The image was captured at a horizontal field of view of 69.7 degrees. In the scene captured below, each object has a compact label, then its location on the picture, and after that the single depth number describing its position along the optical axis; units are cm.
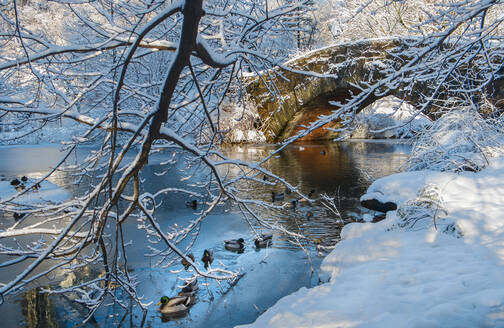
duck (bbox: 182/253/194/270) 481
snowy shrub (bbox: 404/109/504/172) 600
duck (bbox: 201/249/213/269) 502
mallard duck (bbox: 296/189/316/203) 821
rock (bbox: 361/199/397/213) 646
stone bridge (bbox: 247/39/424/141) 1359
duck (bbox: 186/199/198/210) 797
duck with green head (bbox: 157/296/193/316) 387
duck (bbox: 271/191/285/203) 858
